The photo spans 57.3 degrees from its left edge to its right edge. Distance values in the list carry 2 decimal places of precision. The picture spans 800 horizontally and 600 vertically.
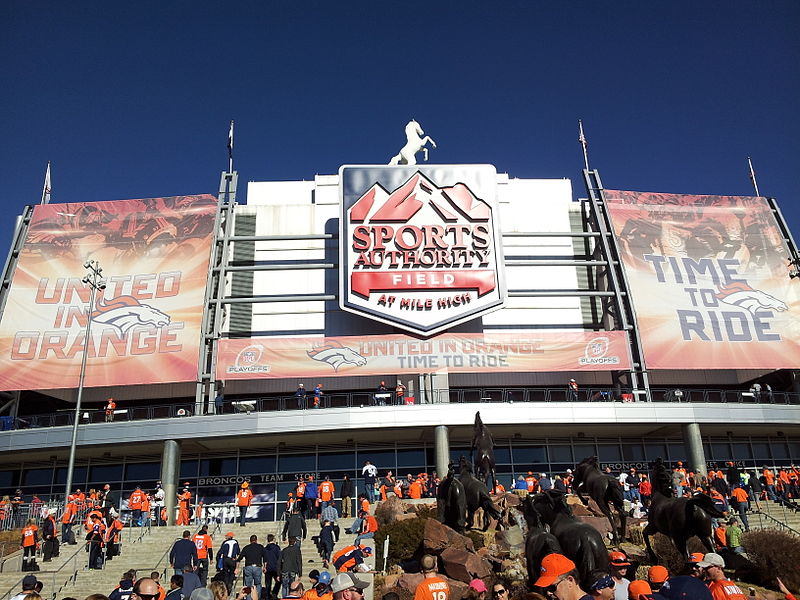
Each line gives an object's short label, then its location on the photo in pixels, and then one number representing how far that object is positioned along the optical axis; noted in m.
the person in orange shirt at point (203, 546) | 18.05
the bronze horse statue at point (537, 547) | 12.48
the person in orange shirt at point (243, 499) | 25.82
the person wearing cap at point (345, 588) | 7.34
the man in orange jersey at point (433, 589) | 8.48
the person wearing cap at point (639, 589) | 7.77
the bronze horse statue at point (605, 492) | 18.80
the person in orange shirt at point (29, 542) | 21.59
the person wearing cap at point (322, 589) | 8.62
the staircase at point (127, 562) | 19.30
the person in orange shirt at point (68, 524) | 23.86
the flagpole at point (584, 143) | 47.97
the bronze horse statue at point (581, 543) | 12.39
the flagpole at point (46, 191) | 48.19
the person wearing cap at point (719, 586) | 7.52
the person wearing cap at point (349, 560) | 9.77
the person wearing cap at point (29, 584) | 10.65
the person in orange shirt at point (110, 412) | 35.85
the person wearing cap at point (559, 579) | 7.26
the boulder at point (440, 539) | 17.39
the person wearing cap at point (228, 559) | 17.44
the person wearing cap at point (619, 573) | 8.91
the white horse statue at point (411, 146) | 45.66
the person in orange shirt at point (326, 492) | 25.56
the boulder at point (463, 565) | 15.70
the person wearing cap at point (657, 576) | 8.31
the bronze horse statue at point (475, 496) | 18.55
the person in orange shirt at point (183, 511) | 27.31
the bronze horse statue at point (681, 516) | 14.55
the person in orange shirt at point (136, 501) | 26.19
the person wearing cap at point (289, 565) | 16.34
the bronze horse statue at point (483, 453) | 23.62
